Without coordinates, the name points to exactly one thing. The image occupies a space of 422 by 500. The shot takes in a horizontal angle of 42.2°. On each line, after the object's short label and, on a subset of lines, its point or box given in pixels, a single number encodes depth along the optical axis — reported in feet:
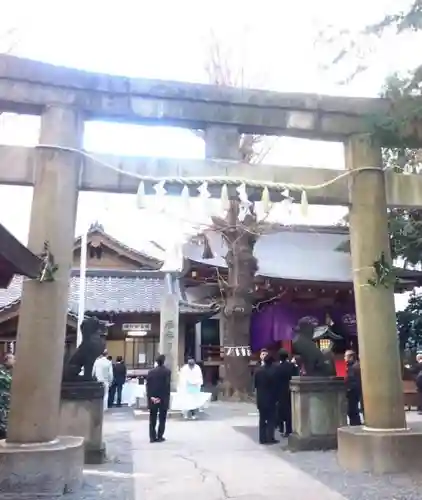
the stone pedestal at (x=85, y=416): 27.58
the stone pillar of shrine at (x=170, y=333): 54.60
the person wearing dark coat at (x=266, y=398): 33.06
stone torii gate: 22.27
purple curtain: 73.20
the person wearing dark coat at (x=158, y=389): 33.17
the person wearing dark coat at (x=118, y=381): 59.11
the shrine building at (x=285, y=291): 69.62
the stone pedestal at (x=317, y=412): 30.83
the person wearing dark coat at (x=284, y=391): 34.86
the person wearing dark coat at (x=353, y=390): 36.42
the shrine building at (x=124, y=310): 67.21
